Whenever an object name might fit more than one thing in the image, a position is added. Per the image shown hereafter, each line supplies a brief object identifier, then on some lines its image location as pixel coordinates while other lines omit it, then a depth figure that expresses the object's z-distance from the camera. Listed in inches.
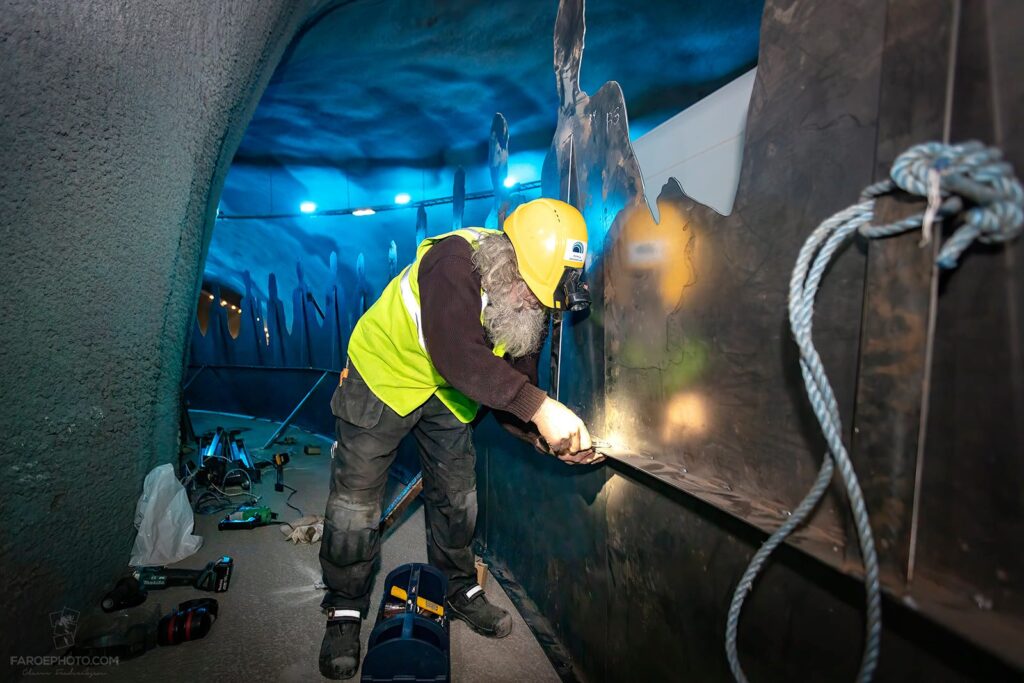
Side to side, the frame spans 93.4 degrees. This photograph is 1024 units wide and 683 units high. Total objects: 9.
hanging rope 23.5
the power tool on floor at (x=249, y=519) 130.5
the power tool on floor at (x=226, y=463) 156.5
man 63.7
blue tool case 63.7
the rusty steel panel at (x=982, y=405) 25.3
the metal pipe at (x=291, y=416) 235.8
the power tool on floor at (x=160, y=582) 90.8
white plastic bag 103.4
